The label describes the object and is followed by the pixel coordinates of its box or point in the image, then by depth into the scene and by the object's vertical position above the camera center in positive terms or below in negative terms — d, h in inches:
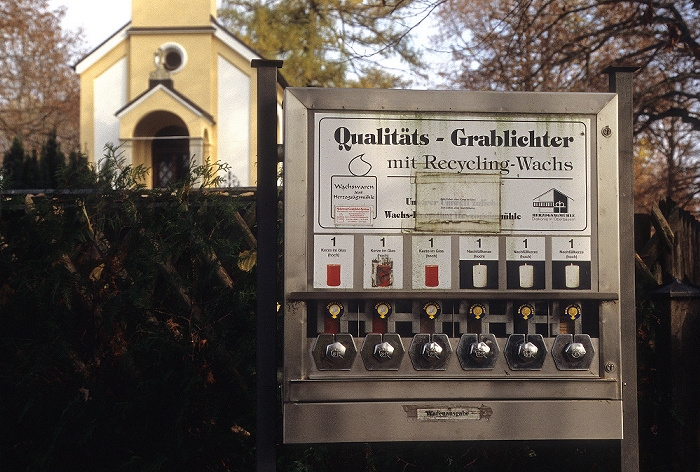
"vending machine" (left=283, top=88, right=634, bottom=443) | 108.3 -2.8
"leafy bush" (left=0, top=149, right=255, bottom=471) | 146.5 -17.2
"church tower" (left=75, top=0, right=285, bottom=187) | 865.5 +215.7
